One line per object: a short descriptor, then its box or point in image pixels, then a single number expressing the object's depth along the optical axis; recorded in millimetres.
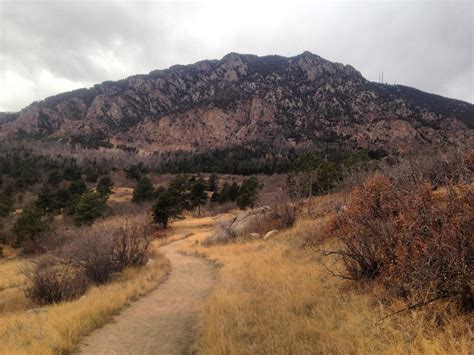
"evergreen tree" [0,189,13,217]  51294
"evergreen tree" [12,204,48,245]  41125
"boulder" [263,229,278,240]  20438
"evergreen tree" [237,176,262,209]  60469
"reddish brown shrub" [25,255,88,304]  12117
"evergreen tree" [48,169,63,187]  89812
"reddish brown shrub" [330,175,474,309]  4762
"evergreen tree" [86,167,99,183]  103125
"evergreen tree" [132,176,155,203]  66438
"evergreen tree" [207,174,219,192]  94938
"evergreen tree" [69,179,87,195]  69438
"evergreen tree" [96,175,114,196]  77138
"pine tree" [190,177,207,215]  70562
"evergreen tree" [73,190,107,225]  43281
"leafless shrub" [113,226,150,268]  15554
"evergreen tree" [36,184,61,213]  58891
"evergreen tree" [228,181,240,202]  74188
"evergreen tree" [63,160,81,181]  97506
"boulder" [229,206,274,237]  24531
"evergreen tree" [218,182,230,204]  74469
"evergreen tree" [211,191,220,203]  76912
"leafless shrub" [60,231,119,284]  13719
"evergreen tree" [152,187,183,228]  45188
